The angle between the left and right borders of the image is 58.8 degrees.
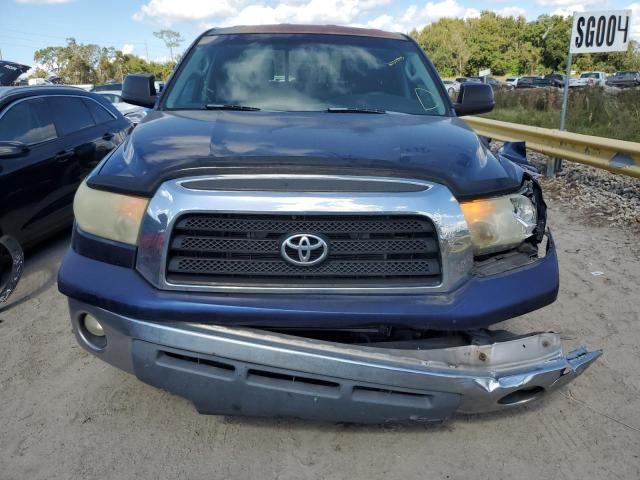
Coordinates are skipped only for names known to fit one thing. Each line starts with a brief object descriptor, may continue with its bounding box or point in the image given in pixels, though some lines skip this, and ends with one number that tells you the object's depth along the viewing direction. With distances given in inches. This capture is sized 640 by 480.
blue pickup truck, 84.5
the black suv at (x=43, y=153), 181.5
